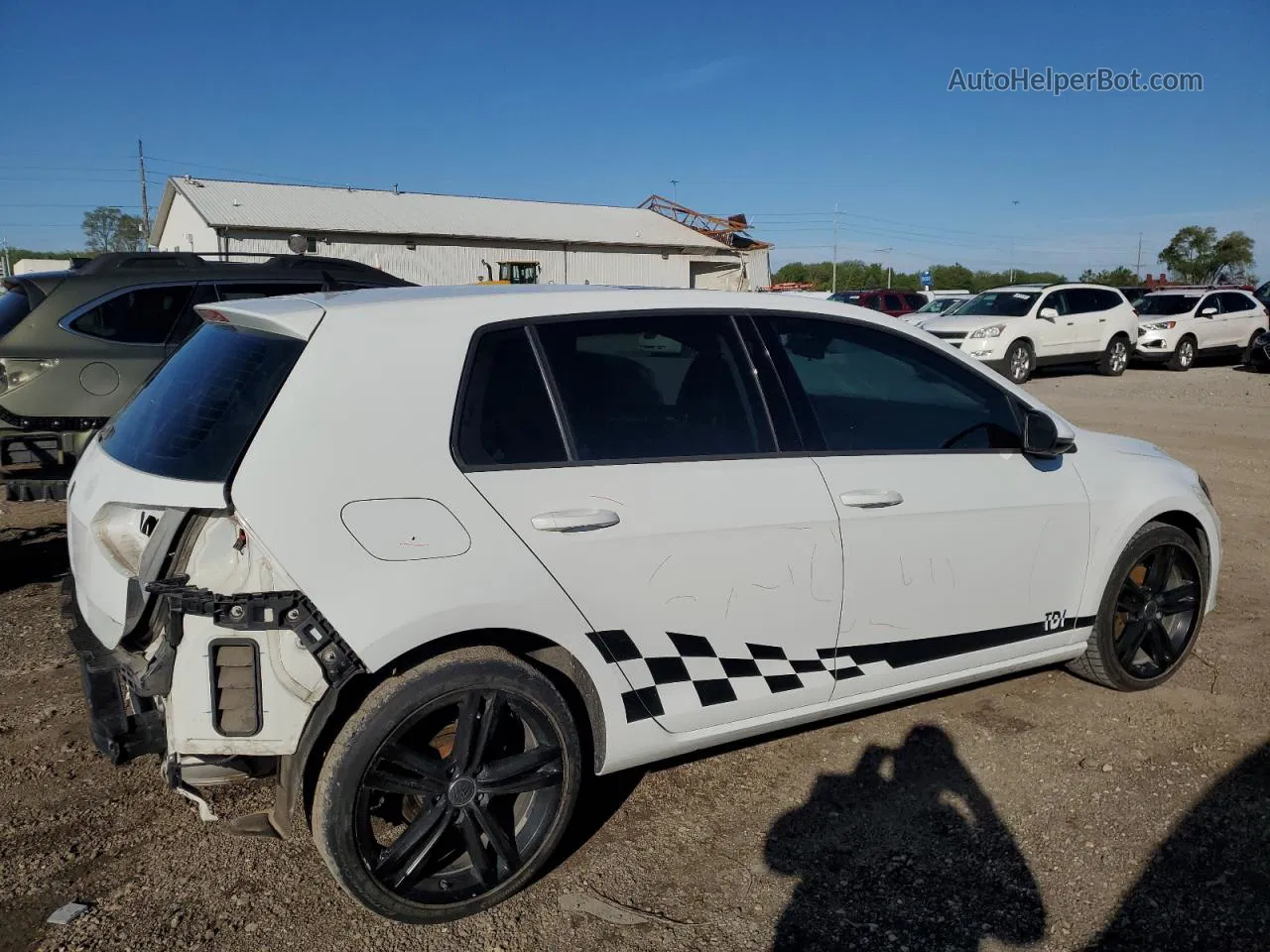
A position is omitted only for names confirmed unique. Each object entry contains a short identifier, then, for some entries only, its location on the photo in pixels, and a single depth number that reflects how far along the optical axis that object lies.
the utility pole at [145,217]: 53.56
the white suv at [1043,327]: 17.12
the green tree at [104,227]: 80.94
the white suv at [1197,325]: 20.42
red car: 24.83
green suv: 6.08
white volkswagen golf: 2.53
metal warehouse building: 37.94
